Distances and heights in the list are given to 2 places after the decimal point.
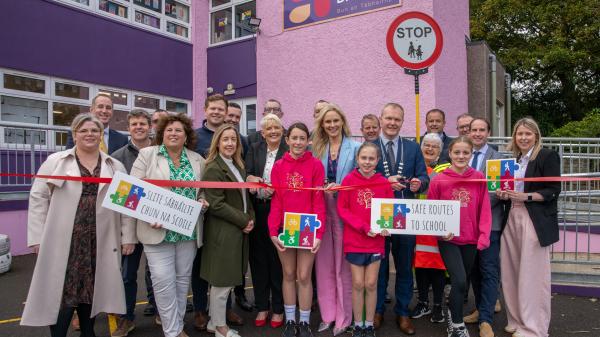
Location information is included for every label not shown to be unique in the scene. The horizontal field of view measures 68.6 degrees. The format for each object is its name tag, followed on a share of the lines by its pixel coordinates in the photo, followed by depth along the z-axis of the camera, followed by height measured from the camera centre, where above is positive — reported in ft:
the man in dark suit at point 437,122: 18.57 +1.85
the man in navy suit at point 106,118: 16.14 +1.84
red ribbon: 12.70 -0.50
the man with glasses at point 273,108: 17.19 +2.30
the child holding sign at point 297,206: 13.39 -1.22
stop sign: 16.46 +4.73
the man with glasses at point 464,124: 17.90 +1.71
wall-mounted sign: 35.47 +13.34
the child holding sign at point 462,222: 13.00 -1.69
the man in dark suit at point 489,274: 13.93 -3.52
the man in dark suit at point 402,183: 14.20 -0.61
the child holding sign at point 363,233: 13.04 -1.99
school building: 32.50 +9.17
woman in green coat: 13.11 -1.96
